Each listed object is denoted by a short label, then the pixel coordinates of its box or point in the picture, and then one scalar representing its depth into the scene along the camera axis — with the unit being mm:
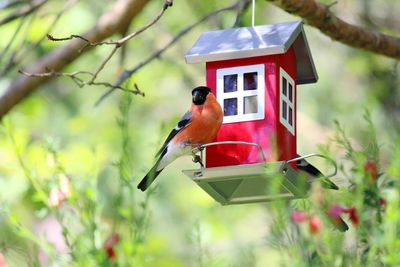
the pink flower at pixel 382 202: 7811
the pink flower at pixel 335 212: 7316
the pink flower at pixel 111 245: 7273
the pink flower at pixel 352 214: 7563
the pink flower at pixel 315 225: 6661
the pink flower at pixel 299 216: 7048
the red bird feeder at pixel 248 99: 8648
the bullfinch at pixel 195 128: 8508
